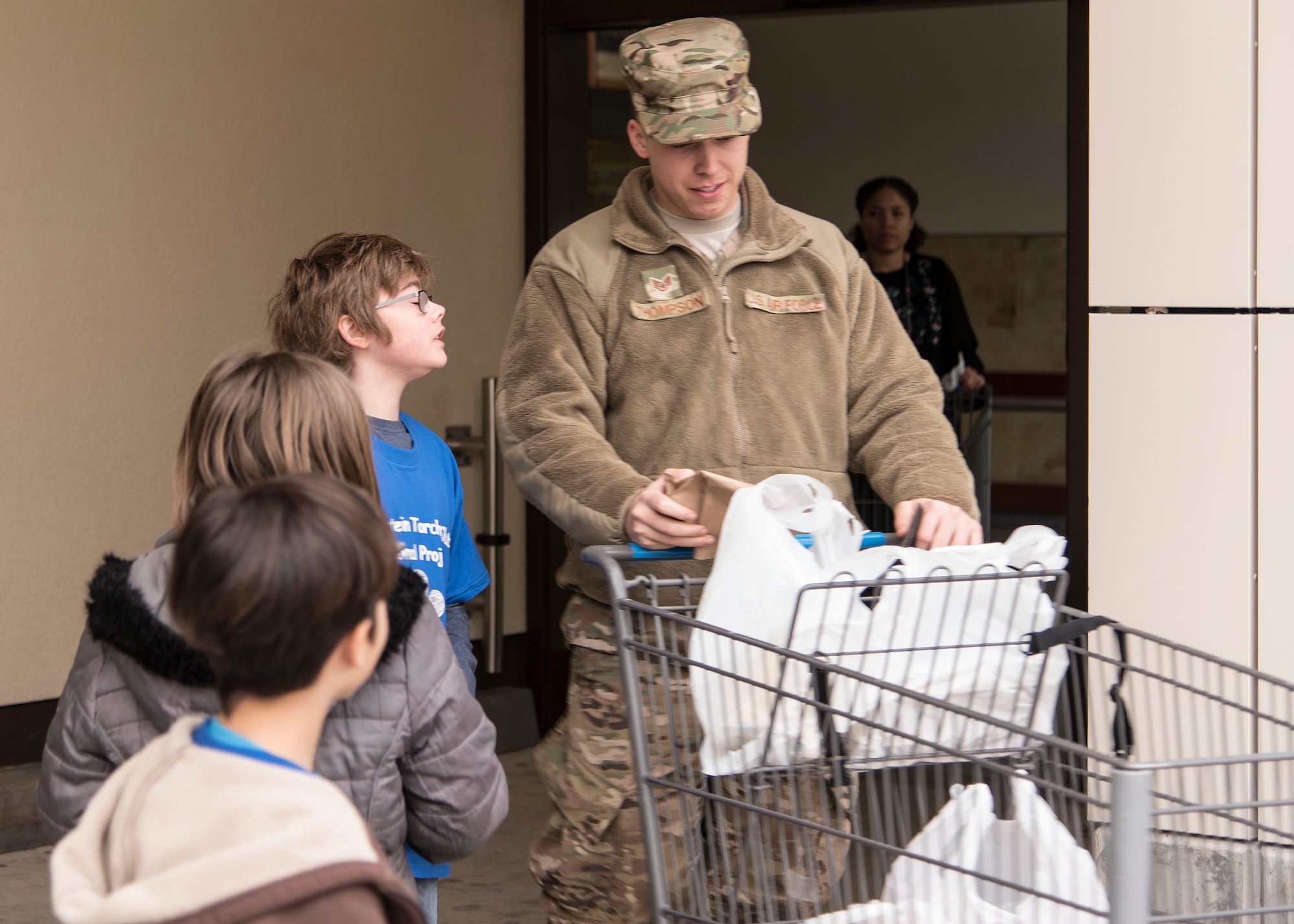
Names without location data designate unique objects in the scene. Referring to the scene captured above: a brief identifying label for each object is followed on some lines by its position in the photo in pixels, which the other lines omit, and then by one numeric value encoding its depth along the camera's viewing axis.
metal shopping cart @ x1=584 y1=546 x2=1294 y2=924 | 4.01
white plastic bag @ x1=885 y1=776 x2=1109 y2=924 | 4.01
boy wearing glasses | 4.46
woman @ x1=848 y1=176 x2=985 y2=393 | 7.10
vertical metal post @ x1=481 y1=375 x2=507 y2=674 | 6.82
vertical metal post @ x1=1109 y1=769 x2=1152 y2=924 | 3.72
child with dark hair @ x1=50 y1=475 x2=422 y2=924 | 3.41
